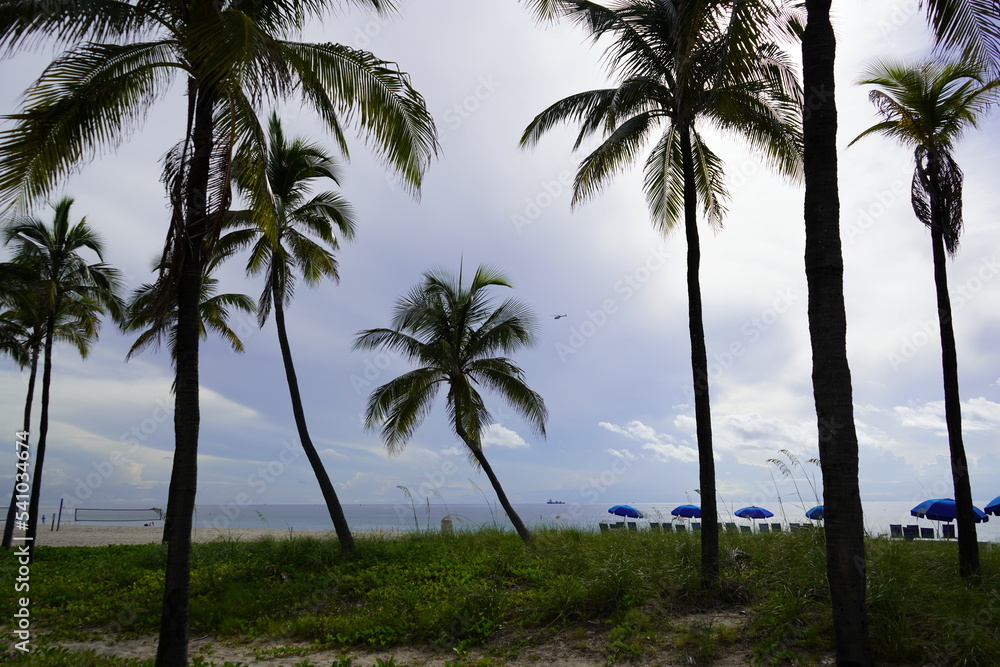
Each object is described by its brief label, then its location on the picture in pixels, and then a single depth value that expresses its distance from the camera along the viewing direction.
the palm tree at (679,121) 9.55
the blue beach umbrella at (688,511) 25.75
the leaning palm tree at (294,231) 14.77
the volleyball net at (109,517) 40.22
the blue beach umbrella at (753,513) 25.28
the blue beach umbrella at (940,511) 18.92
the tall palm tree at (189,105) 6.16
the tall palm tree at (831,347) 4.64
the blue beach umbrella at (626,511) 26.67
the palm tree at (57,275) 16.72
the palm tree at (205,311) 19.58
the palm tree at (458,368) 17.06
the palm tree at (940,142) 9.83
